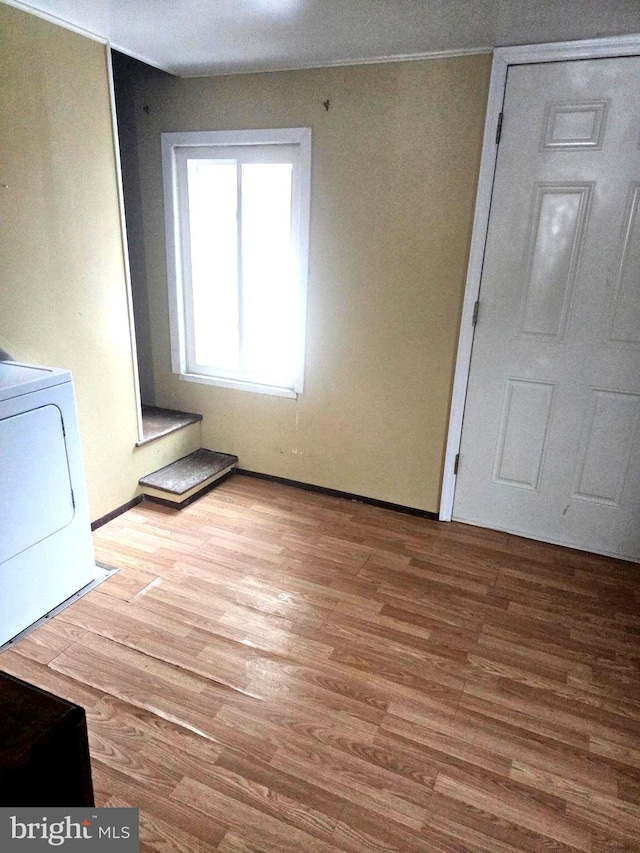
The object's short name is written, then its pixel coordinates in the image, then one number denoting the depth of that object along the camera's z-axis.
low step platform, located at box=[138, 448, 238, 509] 2.92
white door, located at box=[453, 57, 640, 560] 2.18
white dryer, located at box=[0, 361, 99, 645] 1.82
